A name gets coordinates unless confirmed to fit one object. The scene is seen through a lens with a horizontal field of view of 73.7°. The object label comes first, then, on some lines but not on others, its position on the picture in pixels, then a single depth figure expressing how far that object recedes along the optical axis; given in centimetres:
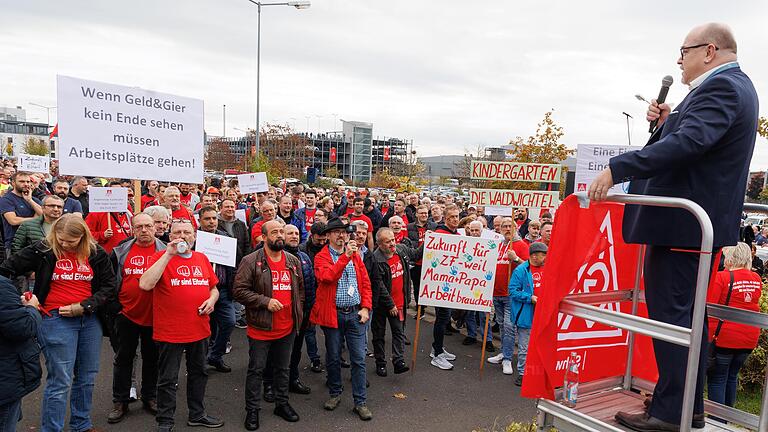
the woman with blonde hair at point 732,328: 511
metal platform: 219
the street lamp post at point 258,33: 2290
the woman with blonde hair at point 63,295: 447
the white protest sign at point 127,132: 555
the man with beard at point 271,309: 535
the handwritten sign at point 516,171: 919
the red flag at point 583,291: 232
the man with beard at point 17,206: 773
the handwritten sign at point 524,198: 920
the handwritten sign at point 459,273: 730
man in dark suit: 206
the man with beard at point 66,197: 874
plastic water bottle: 246
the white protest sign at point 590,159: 870
